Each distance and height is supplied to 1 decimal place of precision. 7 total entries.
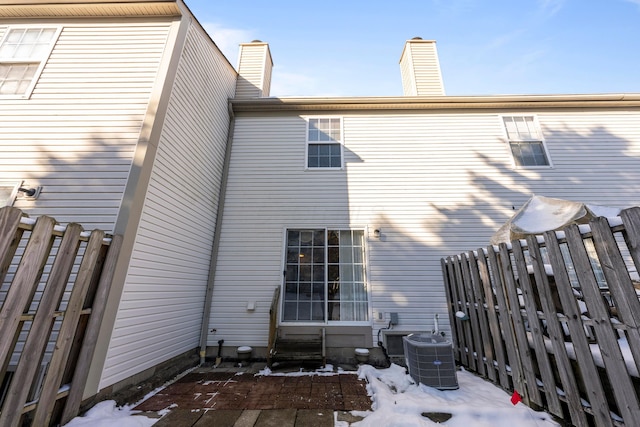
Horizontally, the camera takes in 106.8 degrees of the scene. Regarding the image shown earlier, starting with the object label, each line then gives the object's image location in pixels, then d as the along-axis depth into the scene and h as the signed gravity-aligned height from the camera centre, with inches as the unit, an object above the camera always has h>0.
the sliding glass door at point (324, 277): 185.2 +8.4
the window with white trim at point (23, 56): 152.9 +147.8
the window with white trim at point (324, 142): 224.7 +135.0
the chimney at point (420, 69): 257.3 +236.7
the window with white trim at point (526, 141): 222.2 +135.6
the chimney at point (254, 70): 261.6 +238.2
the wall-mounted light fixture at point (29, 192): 128.9 +48.5
